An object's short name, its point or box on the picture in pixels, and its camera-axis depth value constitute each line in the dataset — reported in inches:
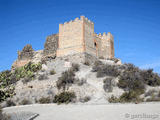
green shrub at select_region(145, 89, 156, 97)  531.2
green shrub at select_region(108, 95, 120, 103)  512.9
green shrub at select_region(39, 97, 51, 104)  593.3
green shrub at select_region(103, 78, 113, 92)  621.9
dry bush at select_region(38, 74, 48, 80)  772.4
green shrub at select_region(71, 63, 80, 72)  789.7
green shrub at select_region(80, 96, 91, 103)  571.8
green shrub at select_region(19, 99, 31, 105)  639.0
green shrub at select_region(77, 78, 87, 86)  664.4
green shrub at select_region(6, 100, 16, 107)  660.2
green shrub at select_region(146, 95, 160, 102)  463.1
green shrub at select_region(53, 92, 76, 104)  547.2
